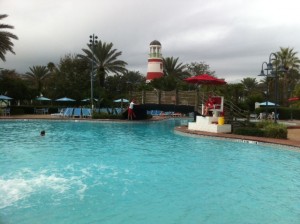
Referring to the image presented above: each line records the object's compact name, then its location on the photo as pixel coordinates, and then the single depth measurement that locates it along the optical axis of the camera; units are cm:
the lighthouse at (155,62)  5409
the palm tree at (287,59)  4956
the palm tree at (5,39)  3219
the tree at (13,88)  3778
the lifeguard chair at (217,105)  2014
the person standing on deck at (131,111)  2815
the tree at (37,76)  5722
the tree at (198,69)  5922
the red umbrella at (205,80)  2020
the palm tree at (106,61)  4512
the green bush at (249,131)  1739
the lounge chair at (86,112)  3135
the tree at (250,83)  7119
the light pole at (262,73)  1922
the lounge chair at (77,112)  3147
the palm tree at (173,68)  5434
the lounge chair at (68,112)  3197
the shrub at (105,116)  2989
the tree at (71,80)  4288
